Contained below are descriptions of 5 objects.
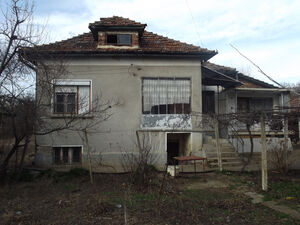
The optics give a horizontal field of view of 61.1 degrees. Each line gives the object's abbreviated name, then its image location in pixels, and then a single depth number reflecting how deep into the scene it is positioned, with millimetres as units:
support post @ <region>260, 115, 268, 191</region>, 7832
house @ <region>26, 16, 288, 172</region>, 11438
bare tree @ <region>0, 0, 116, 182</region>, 7891
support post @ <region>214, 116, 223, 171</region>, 10766
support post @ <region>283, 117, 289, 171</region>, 9854
